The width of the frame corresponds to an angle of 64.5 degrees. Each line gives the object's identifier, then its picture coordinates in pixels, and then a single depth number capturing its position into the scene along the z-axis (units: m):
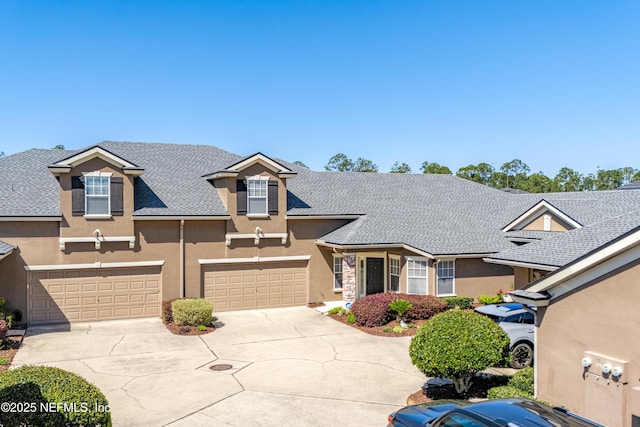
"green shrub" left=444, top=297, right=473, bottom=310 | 21.17
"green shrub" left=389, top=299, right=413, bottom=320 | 19.41
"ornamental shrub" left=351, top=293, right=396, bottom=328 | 19.31
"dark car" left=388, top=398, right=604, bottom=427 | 6.41
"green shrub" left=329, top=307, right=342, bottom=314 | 21.45
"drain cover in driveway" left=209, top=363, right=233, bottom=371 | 14.12
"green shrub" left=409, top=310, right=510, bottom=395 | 10.79
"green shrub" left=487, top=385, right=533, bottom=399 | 10.59
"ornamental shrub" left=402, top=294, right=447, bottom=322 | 19.70
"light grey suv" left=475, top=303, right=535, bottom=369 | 14.08
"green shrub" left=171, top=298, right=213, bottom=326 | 18.84
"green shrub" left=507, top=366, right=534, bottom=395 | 11.09
